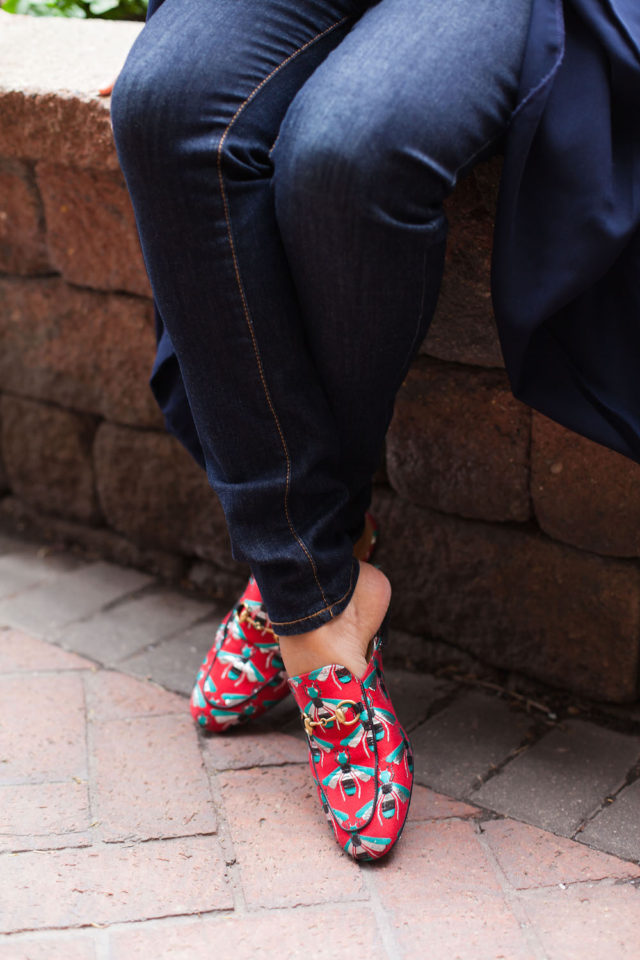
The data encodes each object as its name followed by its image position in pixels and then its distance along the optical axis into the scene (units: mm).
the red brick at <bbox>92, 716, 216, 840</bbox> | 2114
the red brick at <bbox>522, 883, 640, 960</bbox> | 1965
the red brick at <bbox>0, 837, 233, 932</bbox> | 2005
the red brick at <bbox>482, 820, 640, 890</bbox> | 2043
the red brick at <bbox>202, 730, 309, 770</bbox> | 2214
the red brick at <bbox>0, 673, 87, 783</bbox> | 2192
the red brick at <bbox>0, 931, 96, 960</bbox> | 1963
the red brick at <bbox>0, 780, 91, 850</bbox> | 2092
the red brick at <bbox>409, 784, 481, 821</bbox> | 2128
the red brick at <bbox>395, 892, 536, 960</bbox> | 1965
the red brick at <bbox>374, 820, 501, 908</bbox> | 2028
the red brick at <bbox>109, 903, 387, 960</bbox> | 1968
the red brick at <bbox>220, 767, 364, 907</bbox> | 2032
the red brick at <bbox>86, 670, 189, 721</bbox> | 2299
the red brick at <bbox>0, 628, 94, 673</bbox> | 2392
